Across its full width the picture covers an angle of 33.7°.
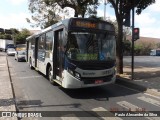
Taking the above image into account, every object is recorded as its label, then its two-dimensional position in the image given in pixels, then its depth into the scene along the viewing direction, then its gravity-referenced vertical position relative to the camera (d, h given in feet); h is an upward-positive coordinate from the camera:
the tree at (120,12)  50.93 +7.23
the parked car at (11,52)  155.56 -1.92
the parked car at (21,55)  102.27 -2.47
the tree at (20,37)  268.82 +12.00
